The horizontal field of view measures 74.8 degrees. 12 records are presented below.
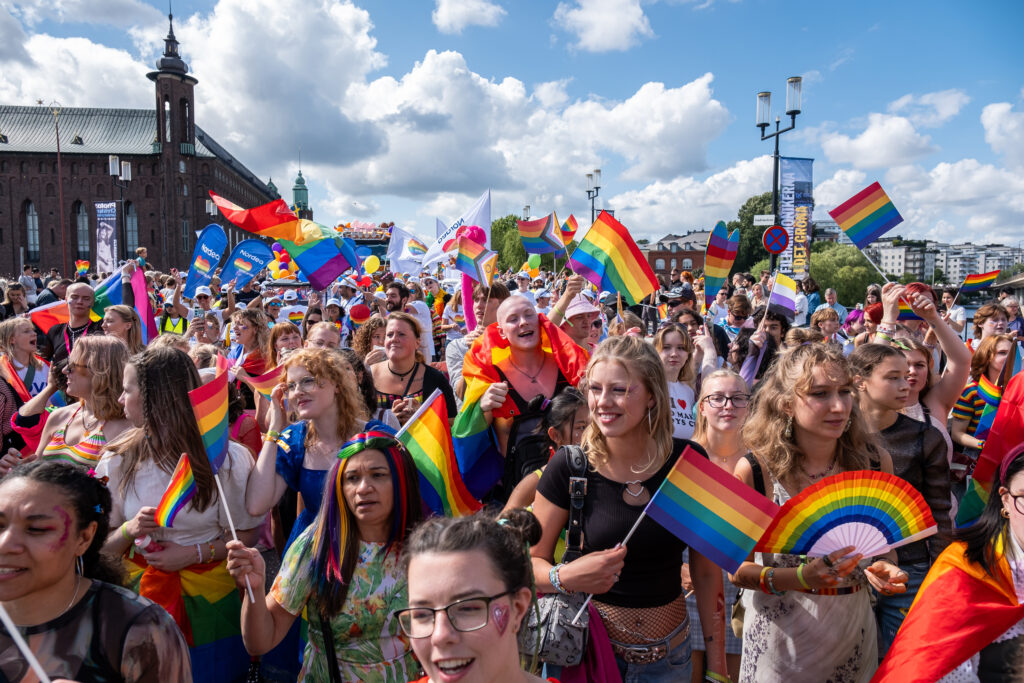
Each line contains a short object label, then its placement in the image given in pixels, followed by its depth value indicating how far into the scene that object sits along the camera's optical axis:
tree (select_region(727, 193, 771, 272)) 57.44
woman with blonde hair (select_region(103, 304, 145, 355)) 5.16
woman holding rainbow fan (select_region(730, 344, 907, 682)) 2.31
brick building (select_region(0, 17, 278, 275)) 70.62
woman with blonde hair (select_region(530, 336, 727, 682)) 2.35
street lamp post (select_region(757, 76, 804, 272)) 13.25
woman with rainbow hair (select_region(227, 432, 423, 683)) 2.38
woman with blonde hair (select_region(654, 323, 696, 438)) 5.02
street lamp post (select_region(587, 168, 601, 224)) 23.72
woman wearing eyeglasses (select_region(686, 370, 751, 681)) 3.61
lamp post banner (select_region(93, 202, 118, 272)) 23.07
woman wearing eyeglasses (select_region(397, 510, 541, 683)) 1.46
